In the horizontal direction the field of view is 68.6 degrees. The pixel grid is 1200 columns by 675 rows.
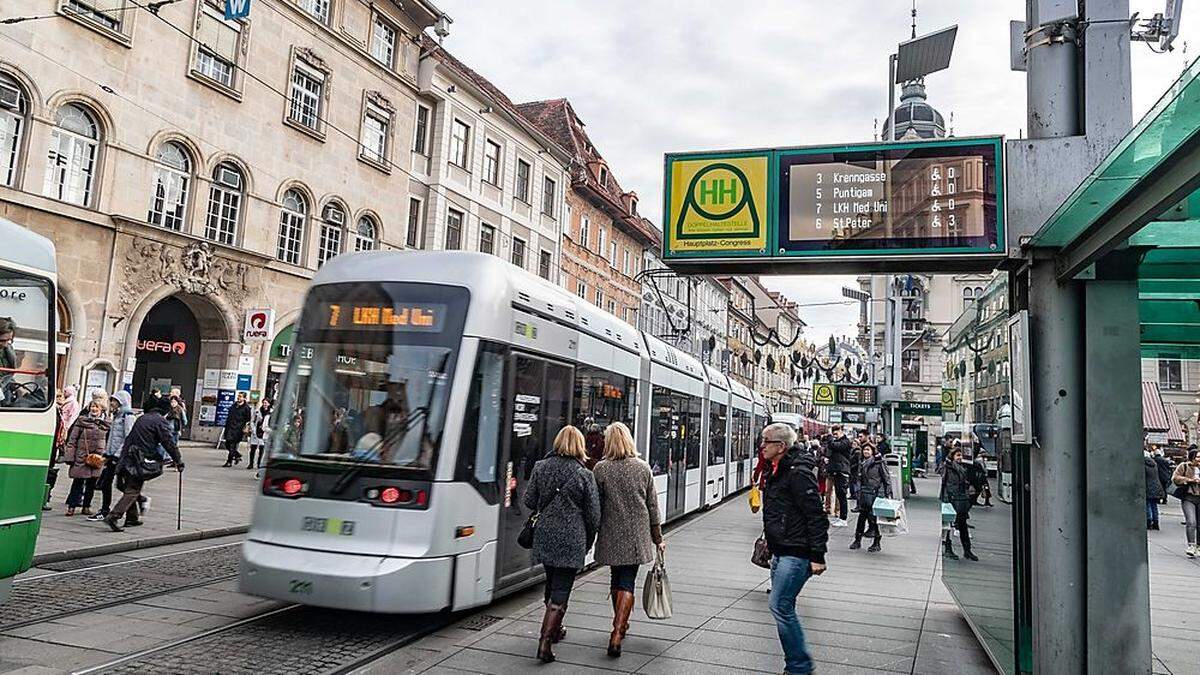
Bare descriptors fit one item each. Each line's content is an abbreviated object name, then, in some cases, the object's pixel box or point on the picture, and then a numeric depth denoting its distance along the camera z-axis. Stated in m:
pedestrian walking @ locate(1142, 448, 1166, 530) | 17.20
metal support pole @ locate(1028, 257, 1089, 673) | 5.39
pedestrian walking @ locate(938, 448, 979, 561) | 7.74
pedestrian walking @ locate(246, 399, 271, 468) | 19.77
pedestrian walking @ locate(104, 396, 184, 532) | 11.01
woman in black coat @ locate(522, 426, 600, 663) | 6.43
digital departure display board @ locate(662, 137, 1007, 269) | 6.45
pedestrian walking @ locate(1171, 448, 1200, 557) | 14.24
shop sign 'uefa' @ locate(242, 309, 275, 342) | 18.09
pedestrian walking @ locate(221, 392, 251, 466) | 20.02
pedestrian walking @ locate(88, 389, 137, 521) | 12.55
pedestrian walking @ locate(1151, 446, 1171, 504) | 23.23
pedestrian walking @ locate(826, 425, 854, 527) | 16.30
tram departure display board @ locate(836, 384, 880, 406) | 28.86
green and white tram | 6.08
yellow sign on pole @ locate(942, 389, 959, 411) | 10.25
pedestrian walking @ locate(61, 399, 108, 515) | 11.95
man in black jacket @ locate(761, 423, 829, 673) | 5.86
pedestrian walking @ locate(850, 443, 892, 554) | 13.62
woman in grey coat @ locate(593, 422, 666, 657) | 6.73
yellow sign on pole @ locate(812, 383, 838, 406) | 32.75
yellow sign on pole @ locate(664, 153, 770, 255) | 7.28
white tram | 6.81
